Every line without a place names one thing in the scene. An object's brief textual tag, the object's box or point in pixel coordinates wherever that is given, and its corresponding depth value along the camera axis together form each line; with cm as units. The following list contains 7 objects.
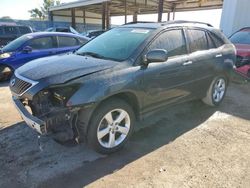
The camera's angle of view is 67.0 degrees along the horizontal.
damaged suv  231
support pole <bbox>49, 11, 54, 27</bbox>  2203
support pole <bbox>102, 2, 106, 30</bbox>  1584
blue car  566
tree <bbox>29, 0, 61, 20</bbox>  5139
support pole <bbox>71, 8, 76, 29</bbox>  2003
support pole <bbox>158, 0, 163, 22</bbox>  1251
